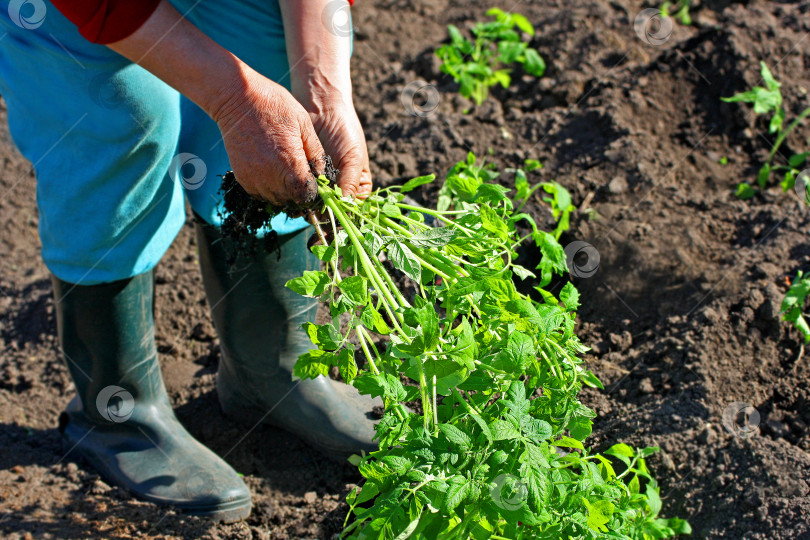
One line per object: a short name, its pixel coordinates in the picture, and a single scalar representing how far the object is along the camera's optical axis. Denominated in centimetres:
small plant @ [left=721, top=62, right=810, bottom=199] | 286
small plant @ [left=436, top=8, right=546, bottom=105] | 355
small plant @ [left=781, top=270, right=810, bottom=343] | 222
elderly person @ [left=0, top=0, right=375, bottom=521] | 162
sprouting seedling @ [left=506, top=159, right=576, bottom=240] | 238
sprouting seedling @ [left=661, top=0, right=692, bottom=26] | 386
